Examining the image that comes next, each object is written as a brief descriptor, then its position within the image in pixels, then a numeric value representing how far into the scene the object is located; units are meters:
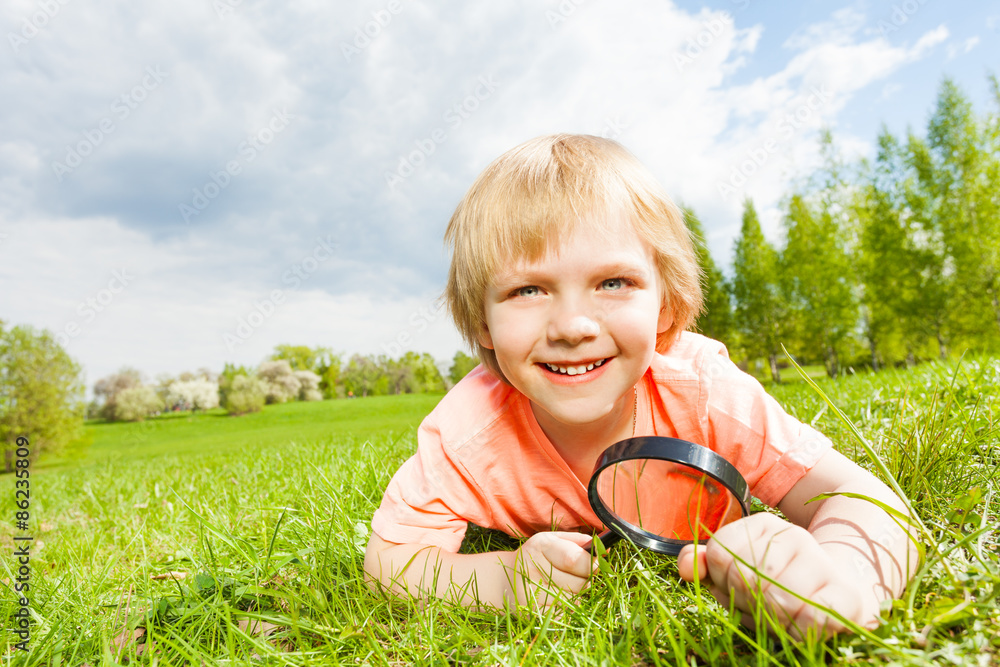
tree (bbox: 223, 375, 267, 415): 47.44
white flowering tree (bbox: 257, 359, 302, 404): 52.56
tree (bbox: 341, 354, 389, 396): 51.70
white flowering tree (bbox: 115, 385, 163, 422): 46.34
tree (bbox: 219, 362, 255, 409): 48.72
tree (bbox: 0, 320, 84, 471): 21.56
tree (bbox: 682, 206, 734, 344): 33.88
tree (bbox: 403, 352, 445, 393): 41.59
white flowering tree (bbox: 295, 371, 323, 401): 55.78
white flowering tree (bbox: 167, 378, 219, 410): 47.50
